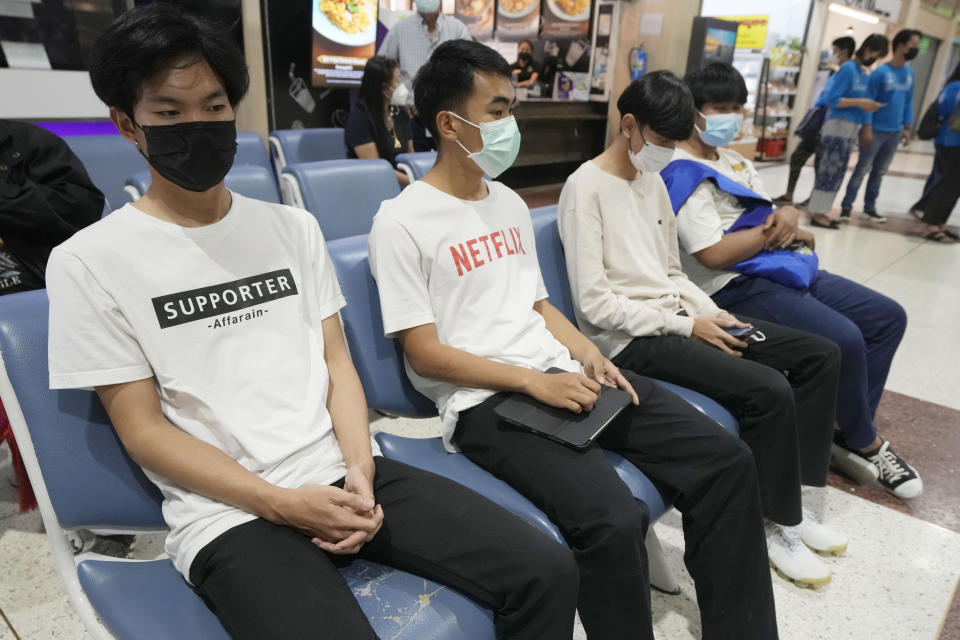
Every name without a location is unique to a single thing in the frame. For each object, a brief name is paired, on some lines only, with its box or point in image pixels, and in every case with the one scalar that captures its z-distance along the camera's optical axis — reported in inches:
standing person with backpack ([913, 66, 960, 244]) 209.5
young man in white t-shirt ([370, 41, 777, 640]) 44.6
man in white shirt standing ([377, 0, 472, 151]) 174.6
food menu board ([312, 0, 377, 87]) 181.5
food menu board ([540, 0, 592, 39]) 275.6
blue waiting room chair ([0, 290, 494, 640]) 35.6
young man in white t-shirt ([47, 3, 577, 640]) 35.5
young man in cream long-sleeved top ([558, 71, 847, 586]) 62.3
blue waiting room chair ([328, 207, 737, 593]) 50.6
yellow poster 334.0
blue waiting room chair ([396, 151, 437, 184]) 106.4
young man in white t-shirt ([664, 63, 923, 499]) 78.7
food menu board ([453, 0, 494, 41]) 252.8
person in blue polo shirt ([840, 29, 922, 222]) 215.8
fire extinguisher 290.2
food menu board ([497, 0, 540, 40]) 263.6
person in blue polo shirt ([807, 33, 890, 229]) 211.8
